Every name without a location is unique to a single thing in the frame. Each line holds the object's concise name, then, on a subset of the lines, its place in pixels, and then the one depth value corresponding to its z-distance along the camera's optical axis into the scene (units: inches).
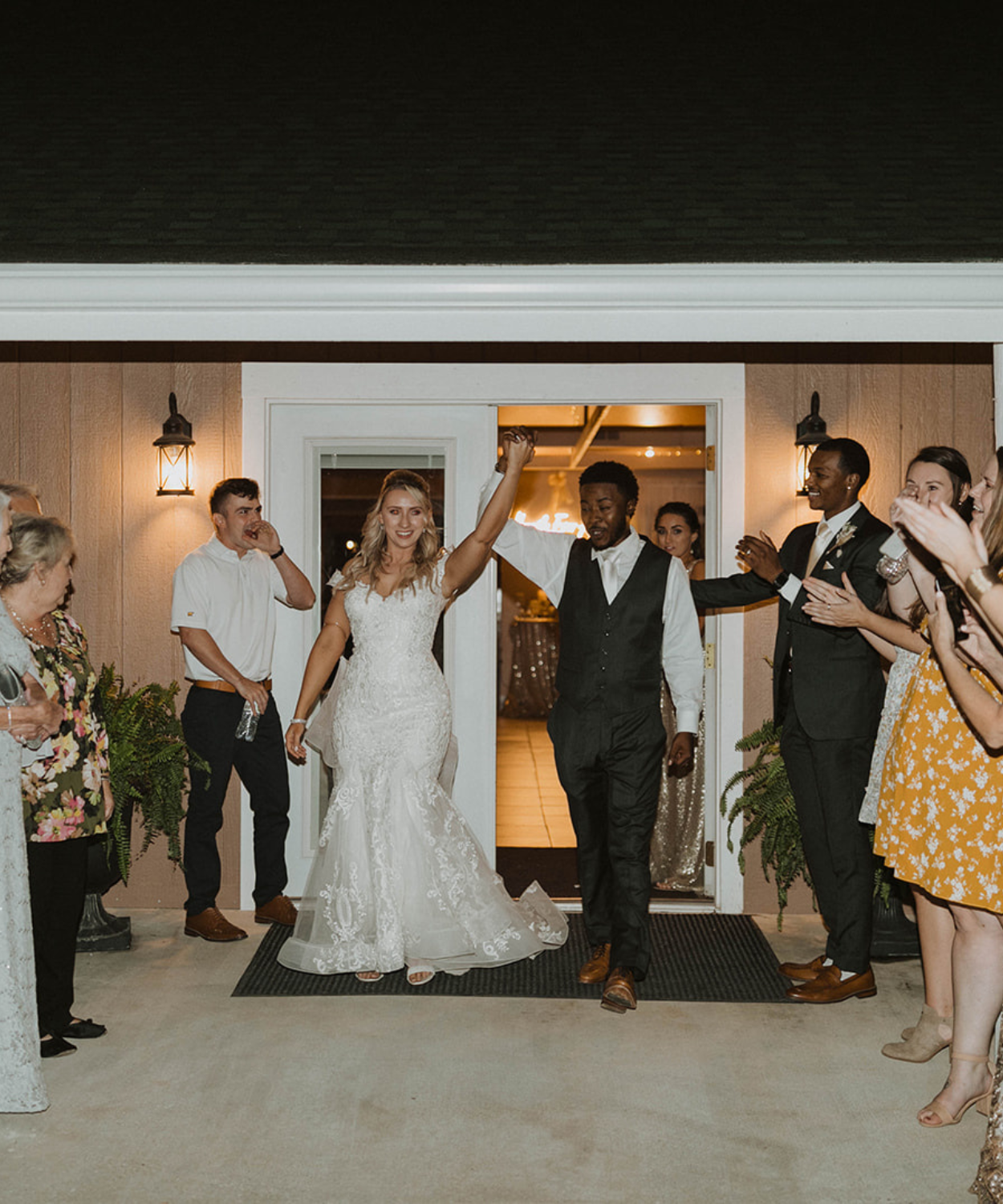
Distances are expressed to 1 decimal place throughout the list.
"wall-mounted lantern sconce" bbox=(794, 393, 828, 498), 203.2
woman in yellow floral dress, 118.3
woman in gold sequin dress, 221.3
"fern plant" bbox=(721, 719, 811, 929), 190.4
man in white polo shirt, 195.8
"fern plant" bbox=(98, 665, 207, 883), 189.2
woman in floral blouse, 136.8
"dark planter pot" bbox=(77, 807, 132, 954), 185.5
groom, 166.2
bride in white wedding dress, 172.7
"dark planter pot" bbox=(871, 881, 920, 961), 182.1
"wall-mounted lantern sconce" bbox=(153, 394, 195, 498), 210.4
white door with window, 210.4
